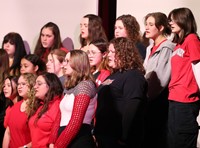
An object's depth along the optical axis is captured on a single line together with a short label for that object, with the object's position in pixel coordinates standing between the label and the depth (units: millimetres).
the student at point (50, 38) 9686
